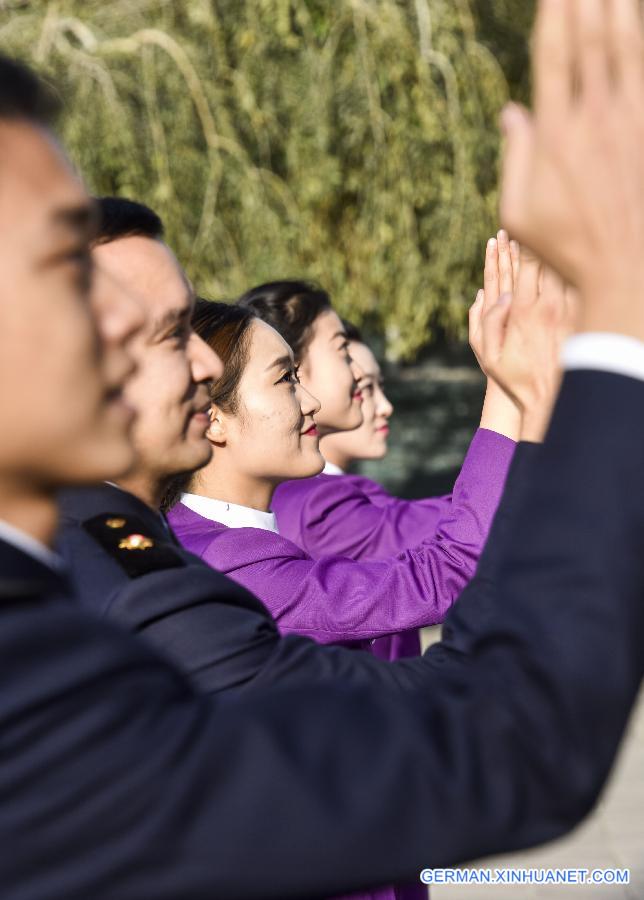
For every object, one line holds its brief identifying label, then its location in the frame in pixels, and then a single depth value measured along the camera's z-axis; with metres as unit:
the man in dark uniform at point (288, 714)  1.37
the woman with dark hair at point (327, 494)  3.30
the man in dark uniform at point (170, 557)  2.22
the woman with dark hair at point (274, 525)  2.68
